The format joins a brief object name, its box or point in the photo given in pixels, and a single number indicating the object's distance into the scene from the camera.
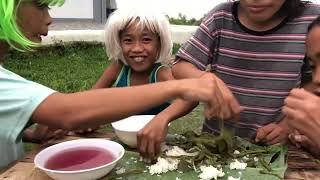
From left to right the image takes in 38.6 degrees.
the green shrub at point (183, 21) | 9.55
